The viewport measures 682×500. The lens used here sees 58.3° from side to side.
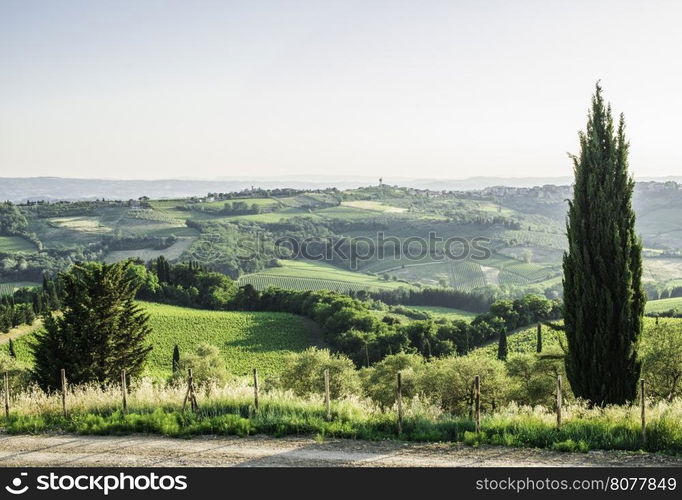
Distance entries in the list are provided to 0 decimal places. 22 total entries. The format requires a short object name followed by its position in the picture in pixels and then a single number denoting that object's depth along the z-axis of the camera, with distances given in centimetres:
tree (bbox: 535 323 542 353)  6944
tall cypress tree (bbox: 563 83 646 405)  1888
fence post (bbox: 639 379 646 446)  1167
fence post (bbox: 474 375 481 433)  1271
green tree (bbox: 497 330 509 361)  7162
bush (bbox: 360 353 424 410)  3741
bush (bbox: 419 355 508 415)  3247
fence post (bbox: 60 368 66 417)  1482
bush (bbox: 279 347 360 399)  4188
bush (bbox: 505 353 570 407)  3209
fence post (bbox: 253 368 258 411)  1434
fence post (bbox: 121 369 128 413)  1495
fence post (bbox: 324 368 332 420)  1385
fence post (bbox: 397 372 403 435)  1300
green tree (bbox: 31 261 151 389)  2862
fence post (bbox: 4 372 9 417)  1531
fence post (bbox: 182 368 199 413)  1439
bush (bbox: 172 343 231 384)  4888
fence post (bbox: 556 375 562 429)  1220
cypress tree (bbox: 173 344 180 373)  5758
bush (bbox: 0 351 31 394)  4031
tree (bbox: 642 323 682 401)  2621
